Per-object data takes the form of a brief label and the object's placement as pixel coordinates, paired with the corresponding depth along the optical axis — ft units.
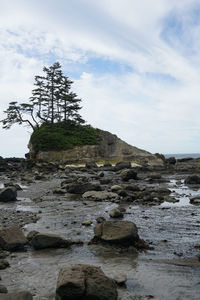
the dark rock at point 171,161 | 187.21
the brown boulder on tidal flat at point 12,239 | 27.04
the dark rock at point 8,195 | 55.83
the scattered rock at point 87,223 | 36.81
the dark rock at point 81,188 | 65.05
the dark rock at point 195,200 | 52.02
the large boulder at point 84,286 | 17.30
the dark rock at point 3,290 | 18.06
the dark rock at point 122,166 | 141.69
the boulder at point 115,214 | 41.08
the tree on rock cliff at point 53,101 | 213.46
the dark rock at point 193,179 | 83.13
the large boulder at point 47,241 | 27.68
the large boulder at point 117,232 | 28.40
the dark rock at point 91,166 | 158.01
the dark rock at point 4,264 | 22.68
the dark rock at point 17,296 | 16.16
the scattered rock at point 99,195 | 56.49
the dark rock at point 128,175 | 94.12
